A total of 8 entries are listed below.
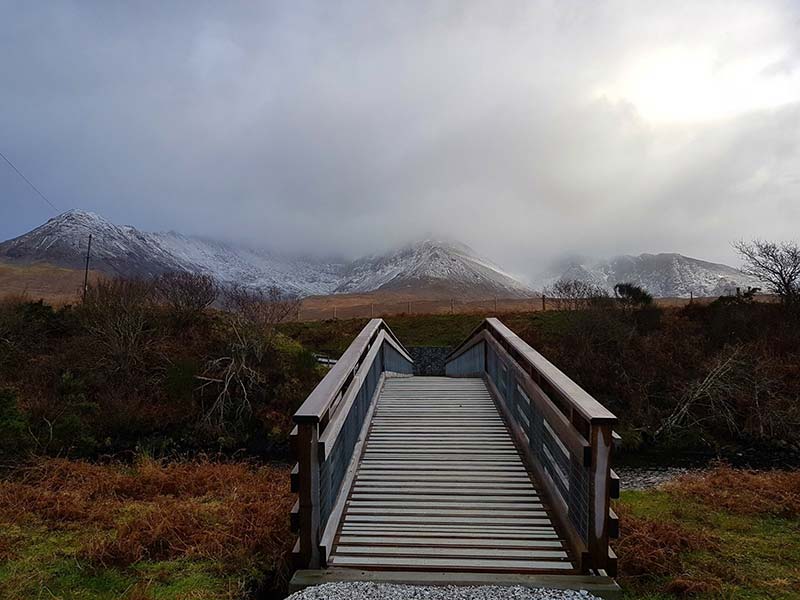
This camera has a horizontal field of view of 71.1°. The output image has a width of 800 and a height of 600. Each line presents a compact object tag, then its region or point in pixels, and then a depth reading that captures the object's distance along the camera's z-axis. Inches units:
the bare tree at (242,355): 693.9
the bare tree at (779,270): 901.6
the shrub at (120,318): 754.2
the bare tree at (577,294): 973.8
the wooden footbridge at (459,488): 139.8
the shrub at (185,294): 861.2
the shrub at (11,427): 396.2
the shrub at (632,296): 991.0
